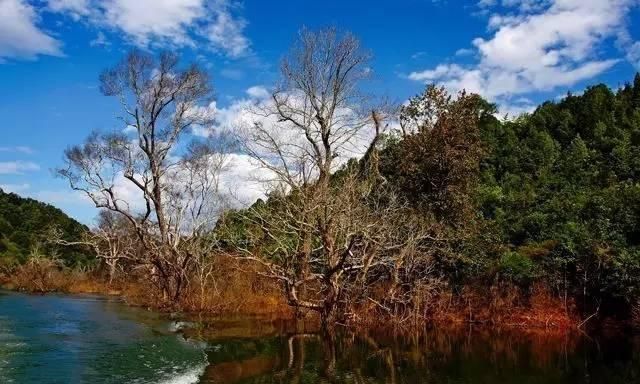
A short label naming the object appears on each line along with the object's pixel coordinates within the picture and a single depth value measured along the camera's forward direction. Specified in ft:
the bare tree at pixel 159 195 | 98.84
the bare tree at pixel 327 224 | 74.33
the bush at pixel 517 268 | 80.28
